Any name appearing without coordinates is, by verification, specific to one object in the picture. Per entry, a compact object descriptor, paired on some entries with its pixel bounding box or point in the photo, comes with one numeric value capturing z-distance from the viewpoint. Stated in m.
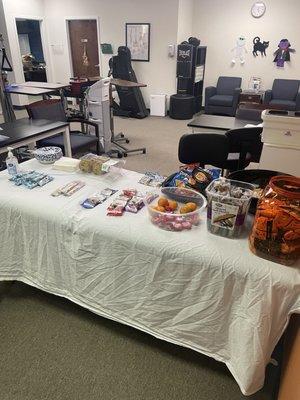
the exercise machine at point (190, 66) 6.04
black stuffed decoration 6.13
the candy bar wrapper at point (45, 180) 1.71
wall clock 5.85
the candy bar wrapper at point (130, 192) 1.59
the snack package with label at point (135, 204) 1.46
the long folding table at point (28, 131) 2.51
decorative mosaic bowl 1.98
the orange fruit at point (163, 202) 1.42
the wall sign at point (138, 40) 6.44
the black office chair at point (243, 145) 2.35
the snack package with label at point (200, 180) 1.53
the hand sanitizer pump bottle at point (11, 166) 1.79
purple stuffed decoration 5.93
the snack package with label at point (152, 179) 1.75
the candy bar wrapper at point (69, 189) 1.61
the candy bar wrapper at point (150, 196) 1.54
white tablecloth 1.13
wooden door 7.10
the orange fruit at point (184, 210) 1.37
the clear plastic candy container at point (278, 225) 1.00
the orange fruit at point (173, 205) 1.42
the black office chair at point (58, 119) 3.31
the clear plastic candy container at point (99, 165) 1.83
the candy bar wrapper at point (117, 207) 1.42
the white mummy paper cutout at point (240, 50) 6.27
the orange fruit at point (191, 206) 1.38
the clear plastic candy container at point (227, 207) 1.18
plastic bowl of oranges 1.34
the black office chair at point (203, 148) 2.22
